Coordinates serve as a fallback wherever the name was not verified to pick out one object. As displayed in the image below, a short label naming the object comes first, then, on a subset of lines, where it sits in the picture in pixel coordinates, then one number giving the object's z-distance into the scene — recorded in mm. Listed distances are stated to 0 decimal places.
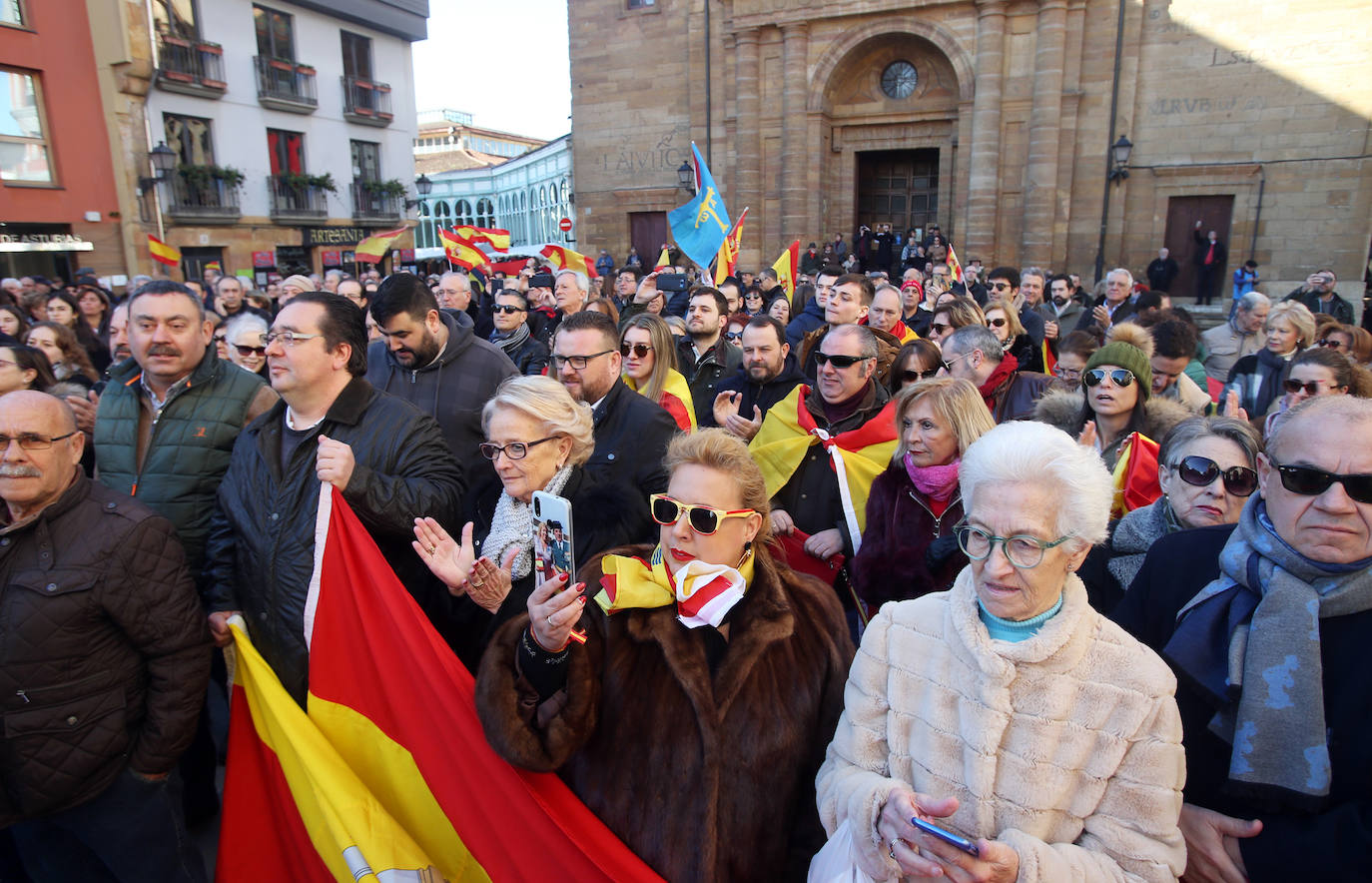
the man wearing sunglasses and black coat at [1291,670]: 1646
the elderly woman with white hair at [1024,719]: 1590
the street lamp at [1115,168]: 16141
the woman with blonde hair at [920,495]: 3041
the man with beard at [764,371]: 4695
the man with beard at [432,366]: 4105
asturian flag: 8930
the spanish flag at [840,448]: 3695
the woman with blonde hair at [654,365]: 4742
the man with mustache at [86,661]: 2445
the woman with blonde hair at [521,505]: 2615
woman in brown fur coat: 2033
